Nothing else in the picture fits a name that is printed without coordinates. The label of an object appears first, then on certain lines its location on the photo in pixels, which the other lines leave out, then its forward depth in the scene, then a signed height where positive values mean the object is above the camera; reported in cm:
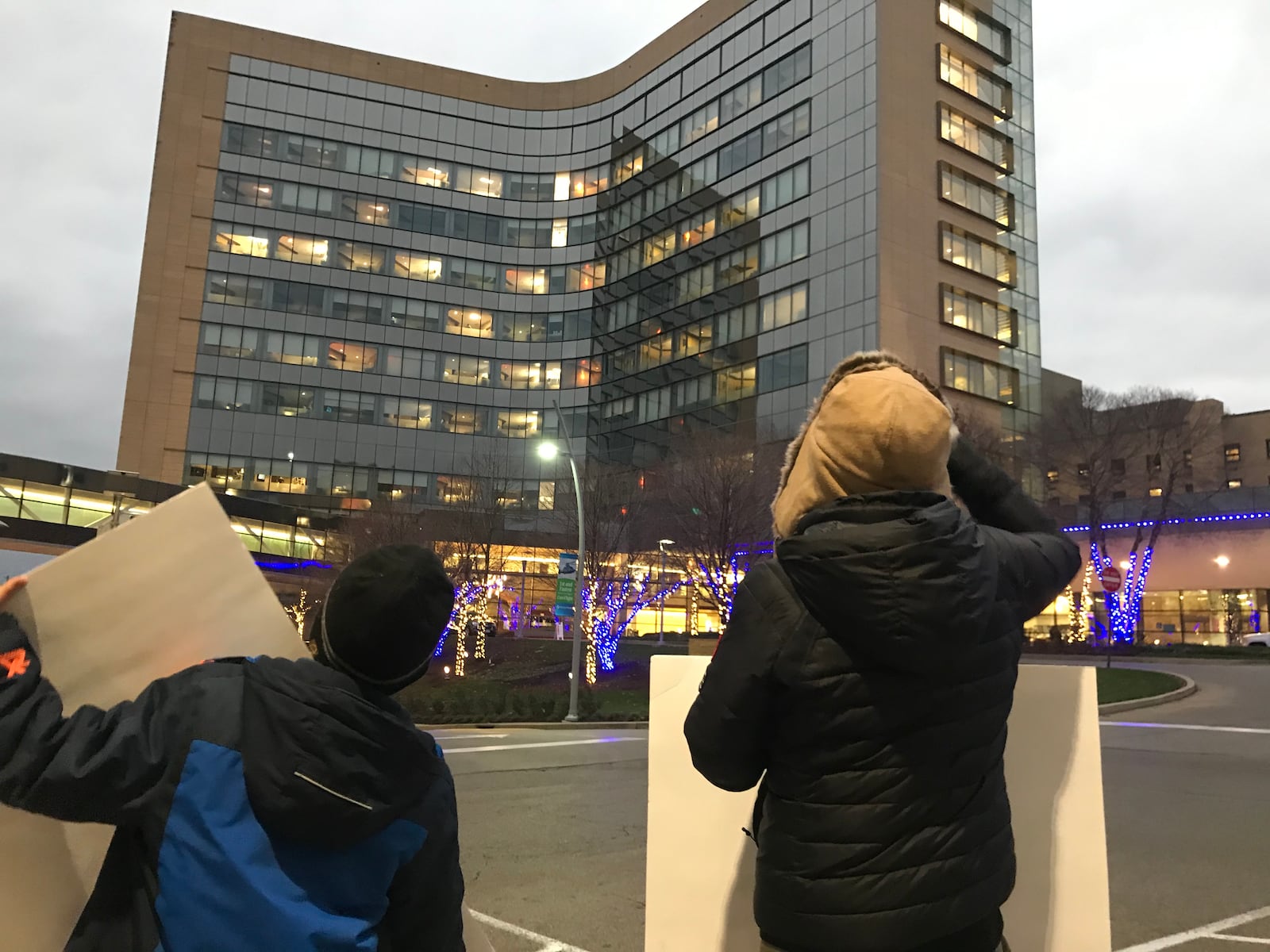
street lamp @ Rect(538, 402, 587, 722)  2031 -110
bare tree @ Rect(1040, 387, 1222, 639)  3941 +758
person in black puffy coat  169 -21
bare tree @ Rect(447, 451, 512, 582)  3347 +233
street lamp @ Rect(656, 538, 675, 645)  2799 +19
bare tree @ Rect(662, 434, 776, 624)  2542 +213
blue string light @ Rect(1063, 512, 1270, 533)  4241 +457
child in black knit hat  143 -39
